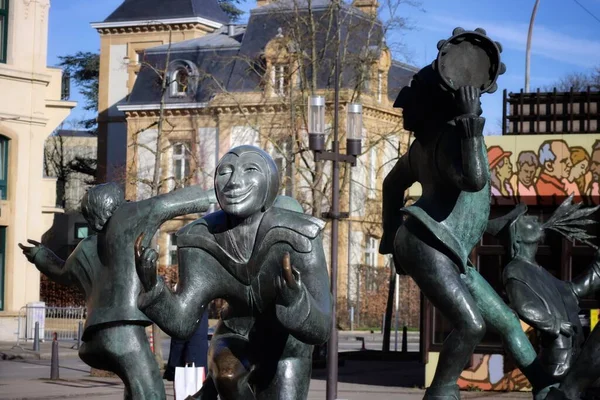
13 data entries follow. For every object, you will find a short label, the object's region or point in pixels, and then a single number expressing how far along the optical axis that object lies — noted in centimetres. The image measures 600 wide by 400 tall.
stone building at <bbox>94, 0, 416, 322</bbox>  3688
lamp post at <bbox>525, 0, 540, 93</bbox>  2881
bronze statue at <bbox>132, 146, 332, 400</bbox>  584
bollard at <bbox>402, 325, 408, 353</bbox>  2913
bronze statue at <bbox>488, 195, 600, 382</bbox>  837
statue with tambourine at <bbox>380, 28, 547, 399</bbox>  645
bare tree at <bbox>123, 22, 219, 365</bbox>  4634
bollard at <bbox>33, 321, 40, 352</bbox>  2928
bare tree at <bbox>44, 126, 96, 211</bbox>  6028
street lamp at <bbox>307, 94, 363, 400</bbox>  1716
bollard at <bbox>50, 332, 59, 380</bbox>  2145
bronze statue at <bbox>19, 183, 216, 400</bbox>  742
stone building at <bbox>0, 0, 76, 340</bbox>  3347
